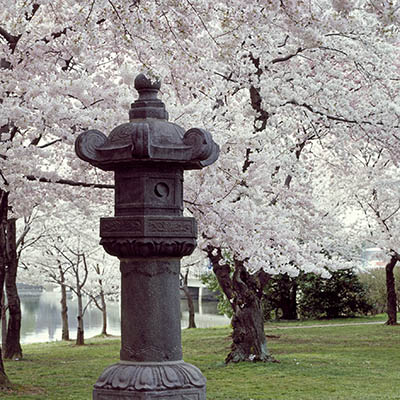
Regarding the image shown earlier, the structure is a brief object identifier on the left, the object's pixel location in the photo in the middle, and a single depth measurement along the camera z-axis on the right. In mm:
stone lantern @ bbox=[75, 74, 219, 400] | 9021
